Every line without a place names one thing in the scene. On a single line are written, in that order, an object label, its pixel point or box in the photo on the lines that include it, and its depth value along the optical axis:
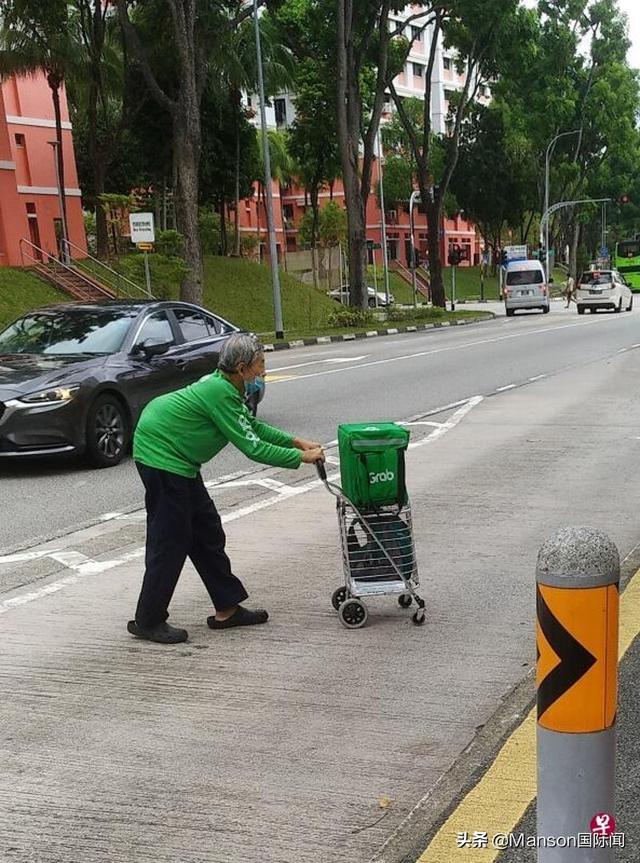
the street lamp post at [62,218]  32.97
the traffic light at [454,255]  41.09
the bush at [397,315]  34.84
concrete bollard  2.08
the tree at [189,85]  23.50
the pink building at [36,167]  34.47
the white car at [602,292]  37.12
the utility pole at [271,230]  27.44
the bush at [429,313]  36.34
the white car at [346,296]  49.09
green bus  59.31
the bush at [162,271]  26.41
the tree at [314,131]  44.25
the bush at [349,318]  31.86
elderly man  4.55
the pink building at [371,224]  73.81
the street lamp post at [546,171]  49.27
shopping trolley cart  4.82
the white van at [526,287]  40.56
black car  8.65
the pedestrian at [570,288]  47.64
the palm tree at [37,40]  27.06
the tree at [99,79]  32.50
